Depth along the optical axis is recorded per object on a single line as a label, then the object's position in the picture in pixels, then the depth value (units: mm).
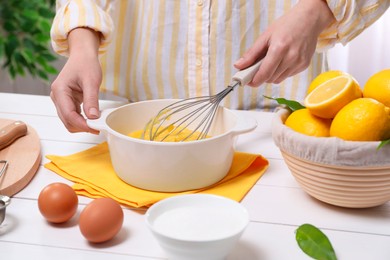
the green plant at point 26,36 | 2716
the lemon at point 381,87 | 986
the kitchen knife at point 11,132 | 1193
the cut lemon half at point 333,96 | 988
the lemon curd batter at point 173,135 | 1118
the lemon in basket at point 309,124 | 990
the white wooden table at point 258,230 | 926
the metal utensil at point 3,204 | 970
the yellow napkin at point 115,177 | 1052
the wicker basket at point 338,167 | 937
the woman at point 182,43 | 1196
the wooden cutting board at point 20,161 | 1070
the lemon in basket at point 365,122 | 942
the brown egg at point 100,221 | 925
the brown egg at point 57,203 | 967
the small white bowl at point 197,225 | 852
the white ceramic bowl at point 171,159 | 1026
